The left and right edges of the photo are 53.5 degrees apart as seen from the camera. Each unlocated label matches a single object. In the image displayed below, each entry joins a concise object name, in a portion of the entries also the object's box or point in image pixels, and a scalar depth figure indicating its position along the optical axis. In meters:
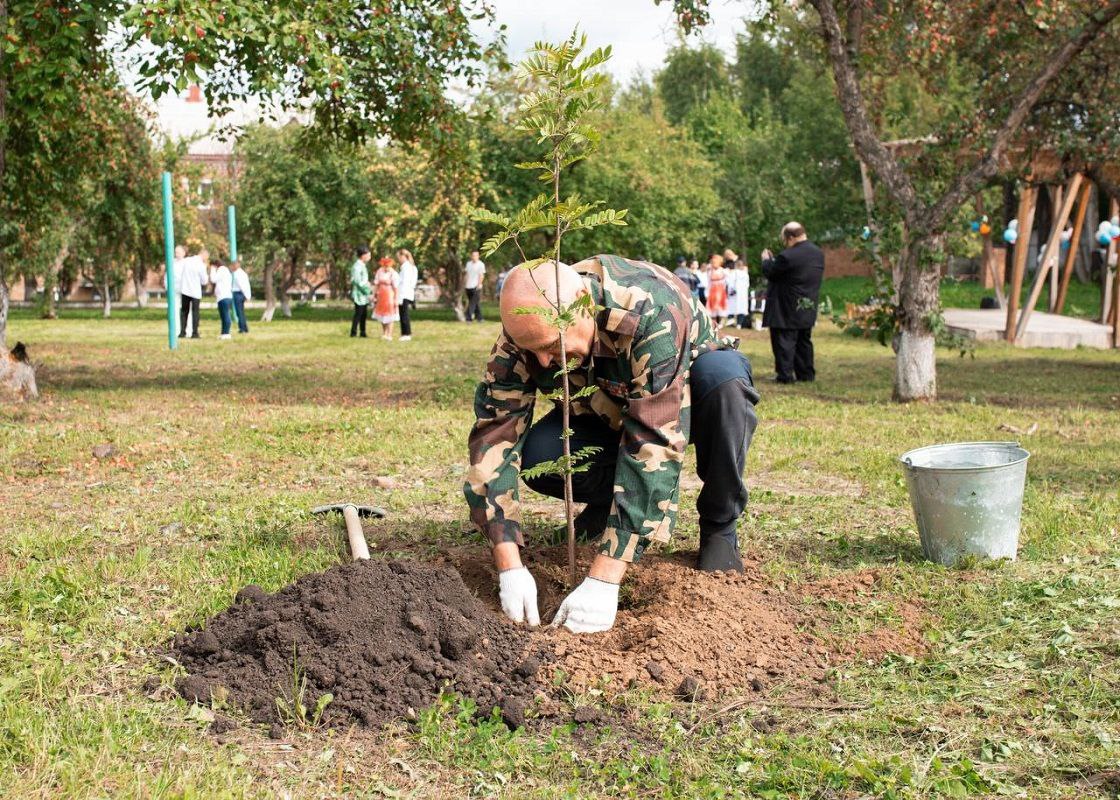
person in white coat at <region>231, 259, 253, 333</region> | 22.38
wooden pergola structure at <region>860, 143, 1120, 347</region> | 14.05
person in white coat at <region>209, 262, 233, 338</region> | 21.20
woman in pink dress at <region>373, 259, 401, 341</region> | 19.77
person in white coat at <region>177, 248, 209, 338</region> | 20.28
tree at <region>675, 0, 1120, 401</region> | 9.96
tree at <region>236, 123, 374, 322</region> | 31.27
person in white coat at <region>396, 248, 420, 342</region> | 20.23
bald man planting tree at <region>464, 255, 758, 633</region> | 3.56
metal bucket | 4.39
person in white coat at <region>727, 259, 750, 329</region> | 22.94
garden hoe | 4.46
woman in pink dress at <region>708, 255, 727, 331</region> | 21.33
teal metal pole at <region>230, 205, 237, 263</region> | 25.72
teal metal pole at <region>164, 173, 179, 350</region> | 17.72
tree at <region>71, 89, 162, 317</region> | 22.42
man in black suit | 12.32
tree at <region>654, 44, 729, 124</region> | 55.97
